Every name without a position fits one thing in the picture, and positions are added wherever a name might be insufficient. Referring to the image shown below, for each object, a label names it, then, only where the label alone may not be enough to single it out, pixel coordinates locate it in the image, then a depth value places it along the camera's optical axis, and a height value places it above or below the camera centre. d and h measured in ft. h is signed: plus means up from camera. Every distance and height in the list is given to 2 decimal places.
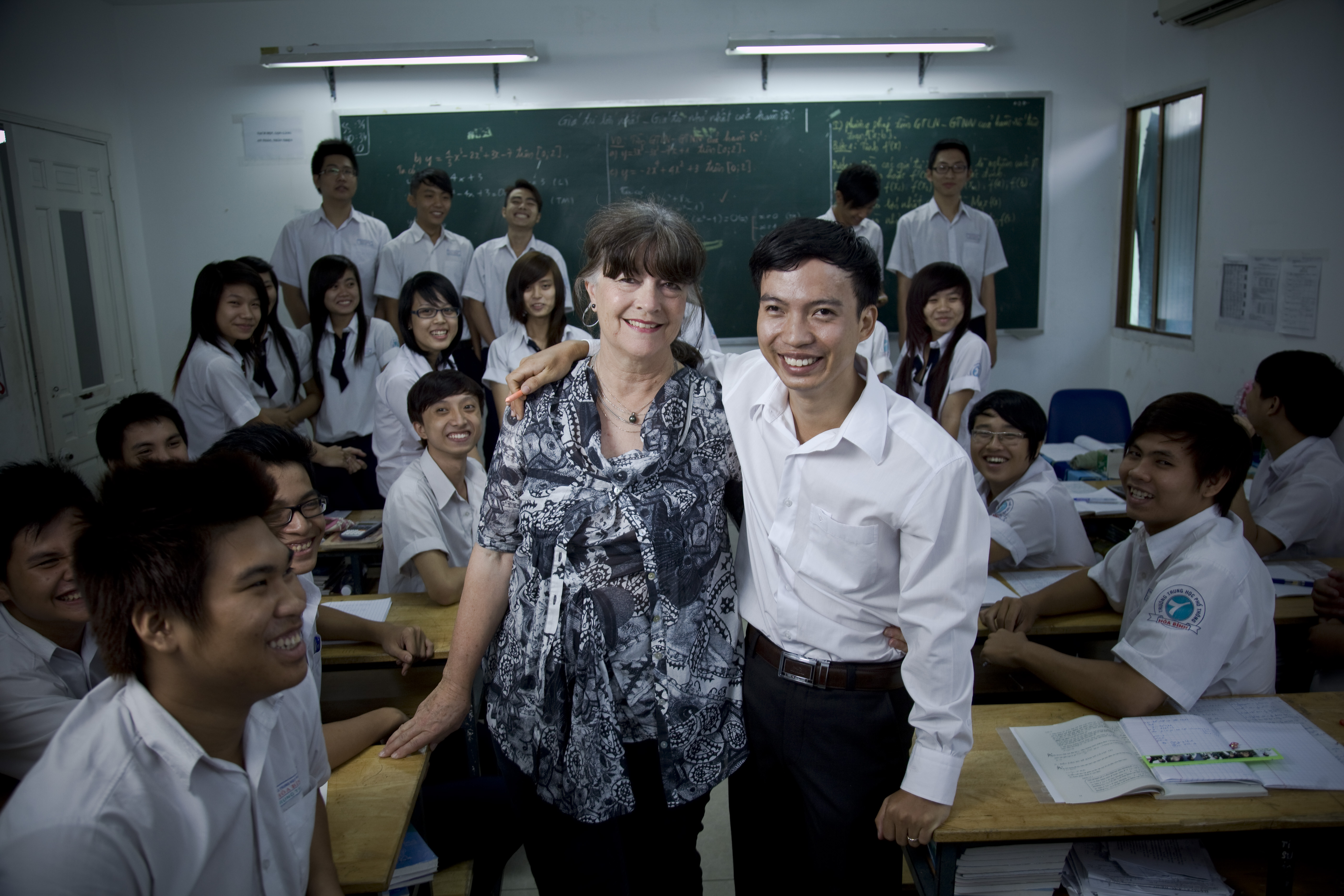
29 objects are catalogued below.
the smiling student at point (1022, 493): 8.52 -2.01
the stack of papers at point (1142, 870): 5.17 -3.54
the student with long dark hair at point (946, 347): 12.84 -0.76
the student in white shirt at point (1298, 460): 8.98 -1.91
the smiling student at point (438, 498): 7.89 -1.79
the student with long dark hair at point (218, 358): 11.71 -0.47
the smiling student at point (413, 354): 11.75 -0.53
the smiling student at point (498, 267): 16.40 +0.89
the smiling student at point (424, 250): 16.34 +1.28
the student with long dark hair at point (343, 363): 13.56 -0.72
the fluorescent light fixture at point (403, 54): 16.57 +5.05
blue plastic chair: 14.58 -2.10
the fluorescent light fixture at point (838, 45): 16.66 +4.96
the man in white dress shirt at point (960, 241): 17.01 +1.11
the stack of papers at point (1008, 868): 4.99 -3.33
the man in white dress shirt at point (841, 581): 4.29 -1.47
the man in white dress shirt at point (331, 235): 16.06 +1.62
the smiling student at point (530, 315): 13.29 -0.05
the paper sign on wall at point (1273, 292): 13.03 -0.11
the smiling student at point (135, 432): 8.54 -1.06
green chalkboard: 17.53 +3.06
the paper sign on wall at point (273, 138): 17.46 +3.70
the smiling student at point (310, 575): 5.47 -1.83
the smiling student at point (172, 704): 3.04 -1.51
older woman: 4.56 -1.53
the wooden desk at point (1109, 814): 4.65 -2.88
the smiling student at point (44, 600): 5.06 -1.68
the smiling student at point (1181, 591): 5.59 -2.05
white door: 14.60 +0.81
